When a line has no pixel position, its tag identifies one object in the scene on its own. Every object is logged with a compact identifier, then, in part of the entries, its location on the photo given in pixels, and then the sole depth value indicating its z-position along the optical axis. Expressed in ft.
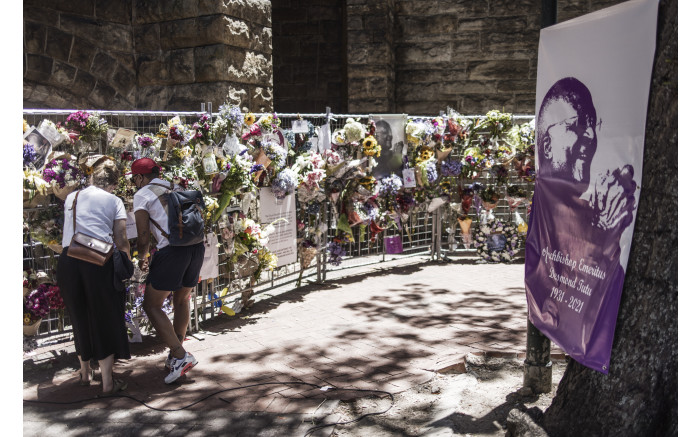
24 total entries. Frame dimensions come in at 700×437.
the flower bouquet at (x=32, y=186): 17.37
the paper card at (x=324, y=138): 27.40
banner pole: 15.26
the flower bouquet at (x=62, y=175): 17.89
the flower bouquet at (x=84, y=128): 18.52
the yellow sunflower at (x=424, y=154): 31.63
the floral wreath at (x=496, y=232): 32.35
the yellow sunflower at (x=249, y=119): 22.85
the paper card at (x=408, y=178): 30.94
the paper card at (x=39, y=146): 17.61
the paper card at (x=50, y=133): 17.81
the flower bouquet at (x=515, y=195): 32.53
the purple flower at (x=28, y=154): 17.39
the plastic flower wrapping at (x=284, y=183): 24.76
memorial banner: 10.77
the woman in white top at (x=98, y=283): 16.06
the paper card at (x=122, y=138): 19.27
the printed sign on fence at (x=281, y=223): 25.20
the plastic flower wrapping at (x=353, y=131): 28.04
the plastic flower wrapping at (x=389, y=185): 30.19
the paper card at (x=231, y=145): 21.81
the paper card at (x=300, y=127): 25.96
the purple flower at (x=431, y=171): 31.48
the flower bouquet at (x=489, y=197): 32.60
